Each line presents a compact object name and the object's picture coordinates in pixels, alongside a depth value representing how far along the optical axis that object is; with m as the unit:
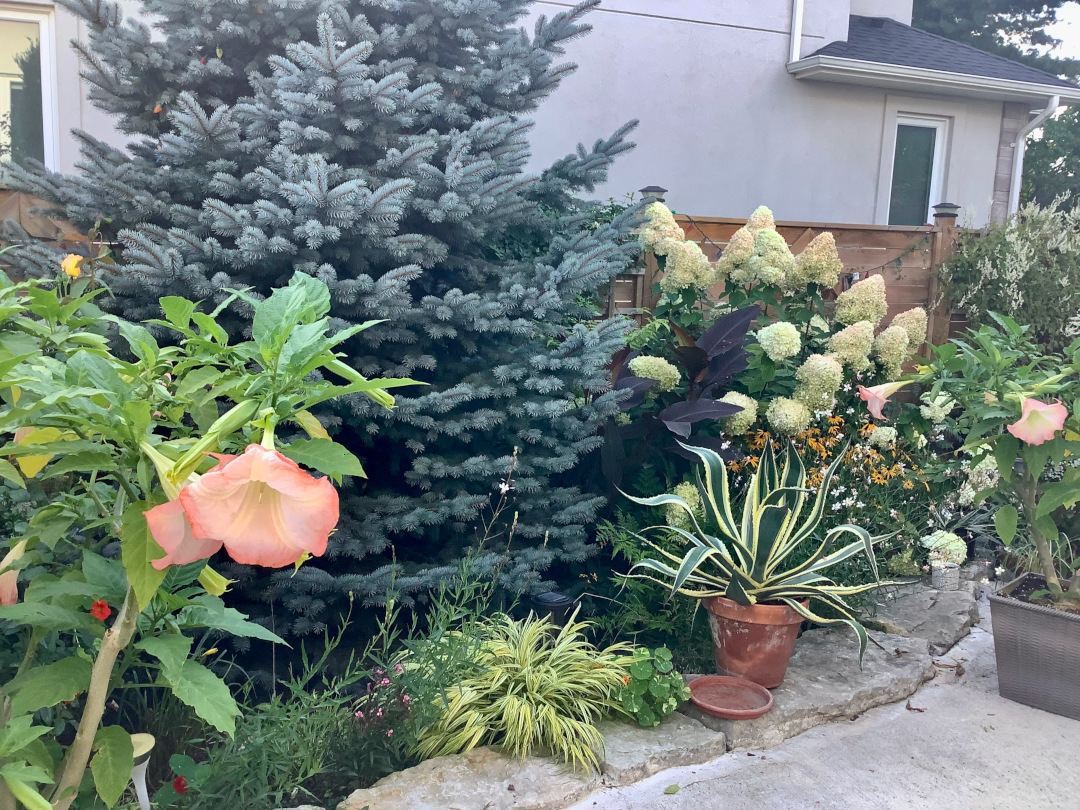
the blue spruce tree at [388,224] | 2.52
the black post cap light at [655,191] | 4.88
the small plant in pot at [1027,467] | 2.61
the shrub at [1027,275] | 5.44
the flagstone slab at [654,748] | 2.29
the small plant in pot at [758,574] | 2.70
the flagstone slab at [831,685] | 2.56
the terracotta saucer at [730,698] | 2.53
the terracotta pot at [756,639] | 2.69
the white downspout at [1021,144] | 7.95
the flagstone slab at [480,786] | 2.02
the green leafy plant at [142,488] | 1.06
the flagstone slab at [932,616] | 3.42
